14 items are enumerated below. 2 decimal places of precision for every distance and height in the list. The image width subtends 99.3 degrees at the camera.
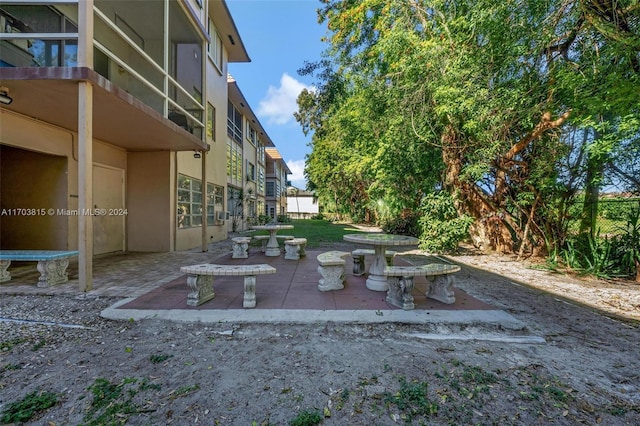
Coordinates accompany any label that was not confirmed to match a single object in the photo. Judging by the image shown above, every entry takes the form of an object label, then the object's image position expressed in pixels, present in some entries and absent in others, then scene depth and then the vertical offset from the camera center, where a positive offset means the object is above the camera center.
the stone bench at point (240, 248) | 6.77 -0.94
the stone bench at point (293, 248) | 6.74 -0.94
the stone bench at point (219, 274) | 3.43 -0.87
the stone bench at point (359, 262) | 5.23 -0.99
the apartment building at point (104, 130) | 3.94 +1.75
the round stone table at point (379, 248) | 4.03 -0.59
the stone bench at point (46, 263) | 4.25 -0.87
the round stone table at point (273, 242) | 7.24 -0.87
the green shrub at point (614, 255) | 5.76 -0.92
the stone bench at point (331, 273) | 4.18 -0.96
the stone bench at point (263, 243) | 8.03 -1.16
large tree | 4.70 +2.51
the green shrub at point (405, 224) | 12.43 -0.60
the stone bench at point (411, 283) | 3.44 -0.96
